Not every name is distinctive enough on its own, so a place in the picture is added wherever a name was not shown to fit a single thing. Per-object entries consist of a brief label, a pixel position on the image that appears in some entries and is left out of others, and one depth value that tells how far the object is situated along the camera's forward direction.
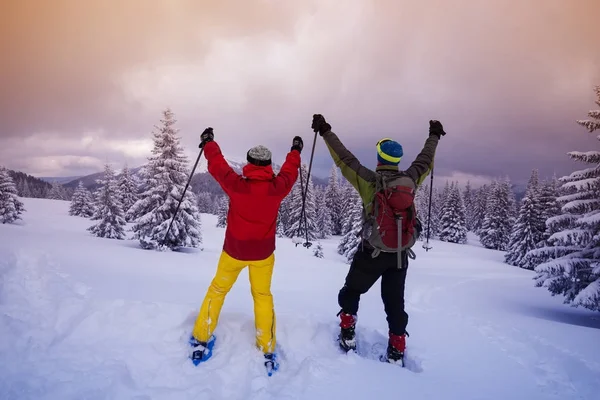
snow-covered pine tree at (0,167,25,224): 26.45
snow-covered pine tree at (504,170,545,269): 33.09
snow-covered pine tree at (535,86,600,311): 9.84
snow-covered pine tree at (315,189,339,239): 51.40
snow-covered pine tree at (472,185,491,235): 67.11
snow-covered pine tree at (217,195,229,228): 49.78
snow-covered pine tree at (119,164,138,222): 38.31
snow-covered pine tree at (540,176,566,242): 32.81
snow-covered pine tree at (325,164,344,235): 57.37
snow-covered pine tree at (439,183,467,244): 49.75
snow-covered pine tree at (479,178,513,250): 46.78
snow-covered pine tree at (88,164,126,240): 27.88
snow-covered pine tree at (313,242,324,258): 28.35
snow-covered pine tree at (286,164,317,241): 43.31
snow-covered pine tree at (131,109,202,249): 18.69
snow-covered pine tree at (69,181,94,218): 46.97
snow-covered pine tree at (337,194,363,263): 29.64
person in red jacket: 3.58
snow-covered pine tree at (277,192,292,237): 46.45
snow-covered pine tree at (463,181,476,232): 72.44
